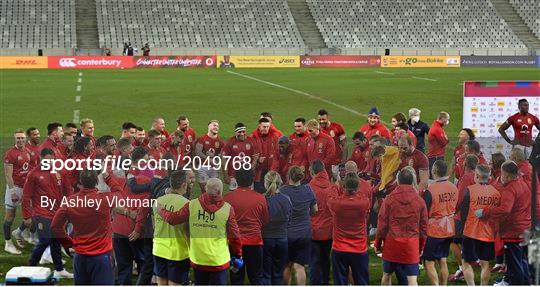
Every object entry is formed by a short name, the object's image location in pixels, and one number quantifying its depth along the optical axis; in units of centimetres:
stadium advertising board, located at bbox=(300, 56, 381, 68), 5584
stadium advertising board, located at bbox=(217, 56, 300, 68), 5447
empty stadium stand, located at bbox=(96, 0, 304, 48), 6300
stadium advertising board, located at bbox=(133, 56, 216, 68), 5266
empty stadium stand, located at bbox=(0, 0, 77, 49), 5928
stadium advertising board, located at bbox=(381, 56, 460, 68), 5659
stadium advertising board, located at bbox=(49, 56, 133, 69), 5222
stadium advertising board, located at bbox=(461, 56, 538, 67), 5738
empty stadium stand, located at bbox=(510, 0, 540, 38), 6769
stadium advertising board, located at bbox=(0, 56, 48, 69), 5141
